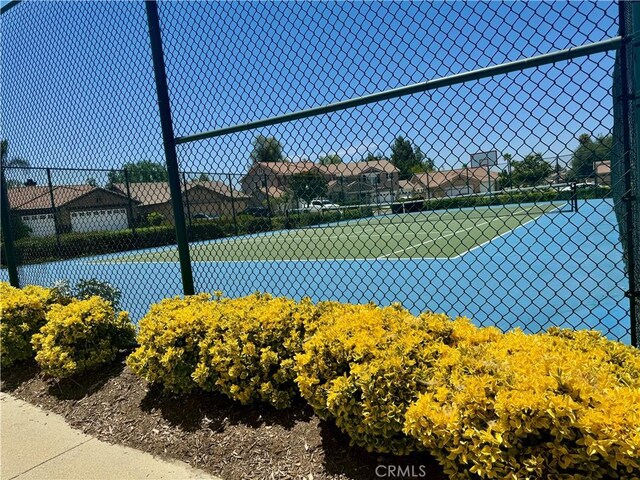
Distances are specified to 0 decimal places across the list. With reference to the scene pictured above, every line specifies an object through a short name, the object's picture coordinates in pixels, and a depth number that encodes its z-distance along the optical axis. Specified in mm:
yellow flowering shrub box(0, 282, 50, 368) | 4141
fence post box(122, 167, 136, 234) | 9359
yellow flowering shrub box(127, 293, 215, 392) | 2875
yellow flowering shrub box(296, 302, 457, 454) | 1925
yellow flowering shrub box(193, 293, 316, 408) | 2561
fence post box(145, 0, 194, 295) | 3510
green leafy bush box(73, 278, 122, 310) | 4746
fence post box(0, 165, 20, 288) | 5570
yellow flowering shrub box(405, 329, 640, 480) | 1414
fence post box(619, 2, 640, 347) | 1938
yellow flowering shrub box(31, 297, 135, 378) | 3535
